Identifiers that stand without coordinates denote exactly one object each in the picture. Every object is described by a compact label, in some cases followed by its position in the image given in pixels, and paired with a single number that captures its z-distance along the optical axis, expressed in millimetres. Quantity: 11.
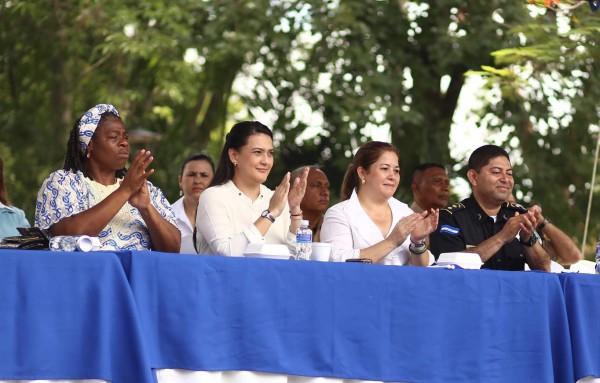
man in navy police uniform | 9180
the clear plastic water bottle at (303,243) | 7803
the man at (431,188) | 12279
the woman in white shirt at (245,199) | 8462
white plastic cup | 7782
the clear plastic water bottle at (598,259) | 8889
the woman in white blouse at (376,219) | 8716
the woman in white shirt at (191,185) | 12161
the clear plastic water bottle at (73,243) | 7020
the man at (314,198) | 11320
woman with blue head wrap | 8312
